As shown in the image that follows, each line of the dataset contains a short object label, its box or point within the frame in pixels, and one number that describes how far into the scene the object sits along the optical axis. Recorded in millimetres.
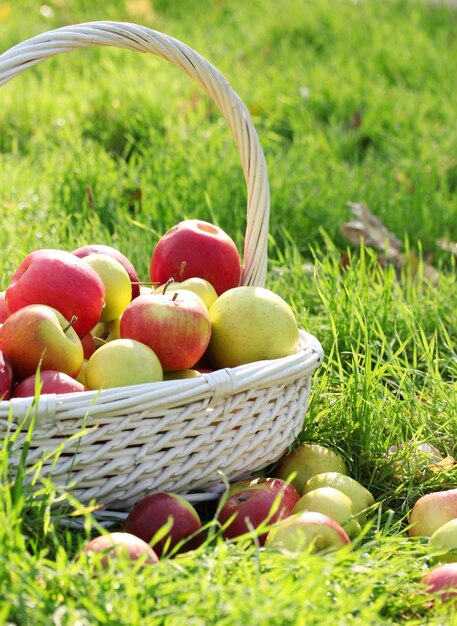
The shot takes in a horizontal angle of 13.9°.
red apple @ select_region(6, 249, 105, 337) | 1495
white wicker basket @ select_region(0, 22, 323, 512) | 1397
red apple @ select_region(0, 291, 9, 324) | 1541
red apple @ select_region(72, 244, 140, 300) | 1597
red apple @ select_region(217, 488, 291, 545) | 1425
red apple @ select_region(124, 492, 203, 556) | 1400
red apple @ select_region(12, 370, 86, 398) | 1428
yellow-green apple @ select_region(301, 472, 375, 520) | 1491
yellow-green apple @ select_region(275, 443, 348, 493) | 1546
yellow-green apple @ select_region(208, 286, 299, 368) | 1515
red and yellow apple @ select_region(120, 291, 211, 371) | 1480
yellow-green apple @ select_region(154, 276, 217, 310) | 1570
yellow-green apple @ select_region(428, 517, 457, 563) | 1424
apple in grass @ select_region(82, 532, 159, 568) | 1316
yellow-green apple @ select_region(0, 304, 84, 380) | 1450
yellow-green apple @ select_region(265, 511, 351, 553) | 1375
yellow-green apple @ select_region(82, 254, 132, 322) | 1557
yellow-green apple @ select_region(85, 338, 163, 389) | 1453
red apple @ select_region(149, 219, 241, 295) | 1608
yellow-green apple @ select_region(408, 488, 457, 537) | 1469
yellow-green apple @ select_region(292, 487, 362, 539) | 1442
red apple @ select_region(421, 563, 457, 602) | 1361
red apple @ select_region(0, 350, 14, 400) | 1430
